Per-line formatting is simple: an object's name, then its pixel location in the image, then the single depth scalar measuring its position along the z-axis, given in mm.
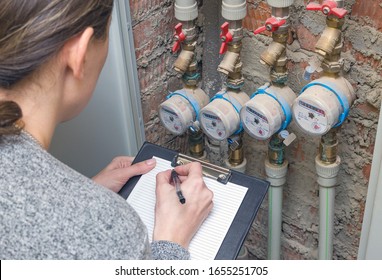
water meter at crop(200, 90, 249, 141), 1002
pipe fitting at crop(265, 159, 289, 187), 1077
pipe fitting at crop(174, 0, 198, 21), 993
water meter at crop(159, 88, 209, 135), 1052
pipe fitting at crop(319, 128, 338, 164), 973
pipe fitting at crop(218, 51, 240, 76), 984
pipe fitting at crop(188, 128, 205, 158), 1138
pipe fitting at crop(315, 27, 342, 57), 868
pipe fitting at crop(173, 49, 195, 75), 1034
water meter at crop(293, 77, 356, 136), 881
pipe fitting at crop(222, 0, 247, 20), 942
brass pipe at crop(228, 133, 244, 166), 1082
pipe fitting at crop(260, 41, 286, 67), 930
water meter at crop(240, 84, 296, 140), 947
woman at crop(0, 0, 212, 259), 585
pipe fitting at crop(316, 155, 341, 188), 998
